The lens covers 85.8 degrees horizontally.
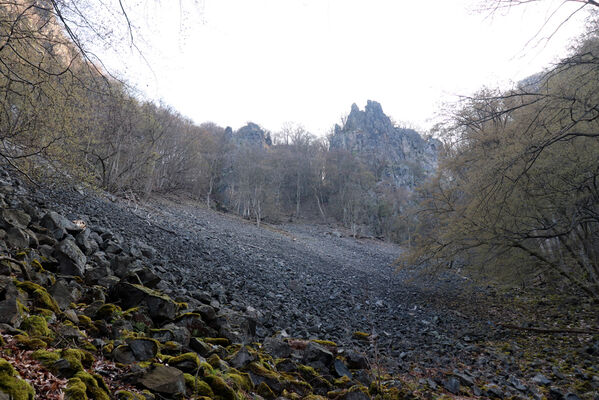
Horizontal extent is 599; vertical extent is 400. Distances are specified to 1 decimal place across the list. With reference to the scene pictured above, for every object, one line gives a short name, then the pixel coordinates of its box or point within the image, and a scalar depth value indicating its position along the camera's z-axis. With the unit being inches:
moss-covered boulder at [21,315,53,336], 108.6
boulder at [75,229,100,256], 214.4
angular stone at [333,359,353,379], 171.9
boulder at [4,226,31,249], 165.6
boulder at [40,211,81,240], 208.8
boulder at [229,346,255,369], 147.5
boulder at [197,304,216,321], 190.3
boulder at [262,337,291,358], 184.5
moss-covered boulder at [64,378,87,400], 82.7
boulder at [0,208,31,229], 175.8
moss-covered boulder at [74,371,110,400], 89.3
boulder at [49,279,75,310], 141.8
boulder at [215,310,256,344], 183.8
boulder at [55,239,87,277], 178.1
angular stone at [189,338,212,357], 148.2
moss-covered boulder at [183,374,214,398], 111.0
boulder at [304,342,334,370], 178.2
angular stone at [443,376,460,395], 180.3
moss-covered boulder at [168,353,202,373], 125.8
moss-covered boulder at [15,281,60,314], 130.0
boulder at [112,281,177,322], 170.7
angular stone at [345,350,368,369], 184.1
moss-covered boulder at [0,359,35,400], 73.5
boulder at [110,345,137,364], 117.0
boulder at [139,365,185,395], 103.7
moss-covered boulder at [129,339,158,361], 121.2
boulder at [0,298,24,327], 106.7
